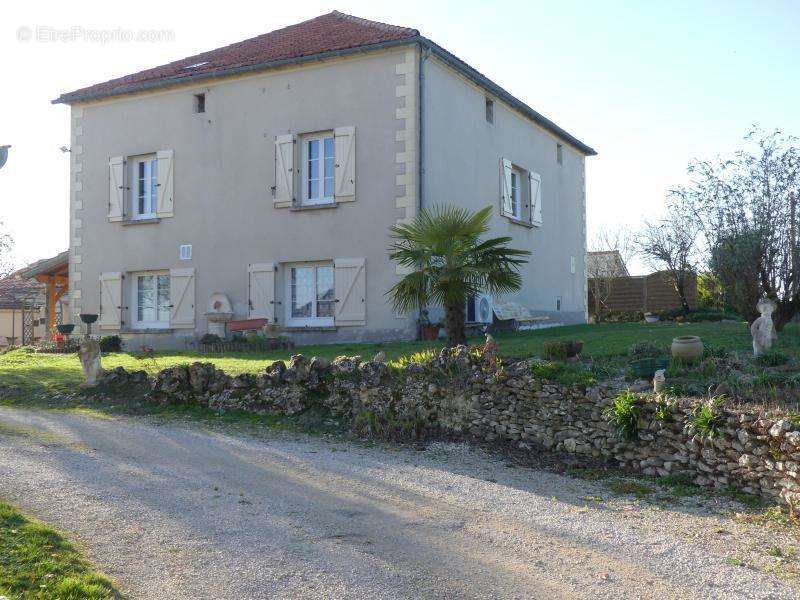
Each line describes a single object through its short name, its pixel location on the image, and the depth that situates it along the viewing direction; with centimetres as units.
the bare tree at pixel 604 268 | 2828
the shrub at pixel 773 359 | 827
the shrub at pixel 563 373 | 784
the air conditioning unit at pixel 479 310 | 1631
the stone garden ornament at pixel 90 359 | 1073
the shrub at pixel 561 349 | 892
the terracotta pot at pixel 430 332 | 1515
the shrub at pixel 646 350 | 921
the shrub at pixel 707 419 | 662
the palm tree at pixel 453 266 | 1016
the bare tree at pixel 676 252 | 2428
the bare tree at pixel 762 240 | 1148
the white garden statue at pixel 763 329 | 883
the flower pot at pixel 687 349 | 846
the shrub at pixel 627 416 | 721
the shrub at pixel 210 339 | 1594
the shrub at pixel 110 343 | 1698
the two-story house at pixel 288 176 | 1590
